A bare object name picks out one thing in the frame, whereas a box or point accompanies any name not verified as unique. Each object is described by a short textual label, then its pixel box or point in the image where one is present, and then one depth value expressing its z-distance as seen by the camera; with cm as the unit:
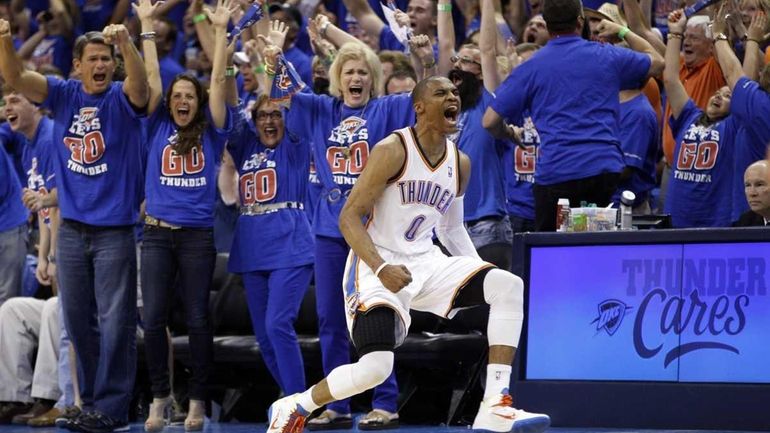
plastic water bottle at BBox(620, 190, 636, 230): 1545
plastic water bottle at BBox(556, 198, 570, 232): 1558
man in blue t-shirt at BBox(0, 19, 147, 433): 1730
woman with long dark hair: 1741
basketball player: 1298
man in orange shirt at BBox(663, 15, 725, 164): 1897
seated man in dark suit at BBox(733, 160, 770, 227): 1569
